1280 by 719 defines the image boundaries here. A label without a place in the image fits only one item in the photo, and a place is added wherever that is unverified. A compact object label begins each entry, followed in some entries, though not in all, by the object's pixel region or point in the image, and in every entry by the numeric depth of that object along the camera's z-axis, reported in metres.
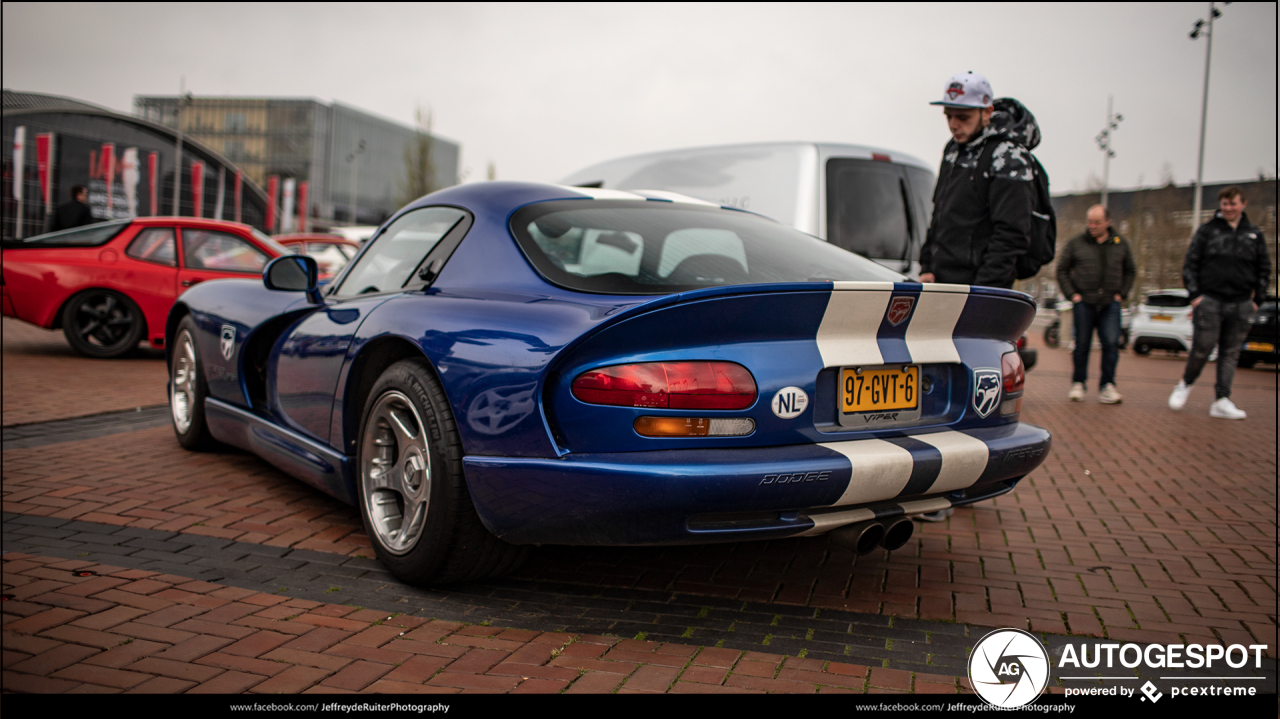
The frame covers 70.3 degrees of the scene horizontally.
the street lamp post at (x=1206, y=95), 20.47
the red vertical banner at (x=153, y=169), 43.50
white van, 6.32
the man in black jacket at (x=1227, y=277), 7.38
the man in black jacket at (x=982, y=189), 4.09
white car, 18.08
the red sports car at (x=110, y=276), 8.67
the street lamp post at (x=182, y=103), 45.28
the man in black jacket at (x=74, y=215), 11.98
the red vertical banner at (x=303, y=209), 56.40
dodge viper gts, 2.31
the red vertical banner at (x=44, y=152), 35.65
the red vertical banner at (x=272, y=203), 52.41
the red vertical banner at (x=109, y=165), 40.44
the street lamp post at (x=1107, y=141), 33.57
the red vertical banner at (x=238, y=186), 63.72
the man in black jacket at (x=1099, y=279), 8.42
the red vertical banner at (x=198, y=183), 47.62
